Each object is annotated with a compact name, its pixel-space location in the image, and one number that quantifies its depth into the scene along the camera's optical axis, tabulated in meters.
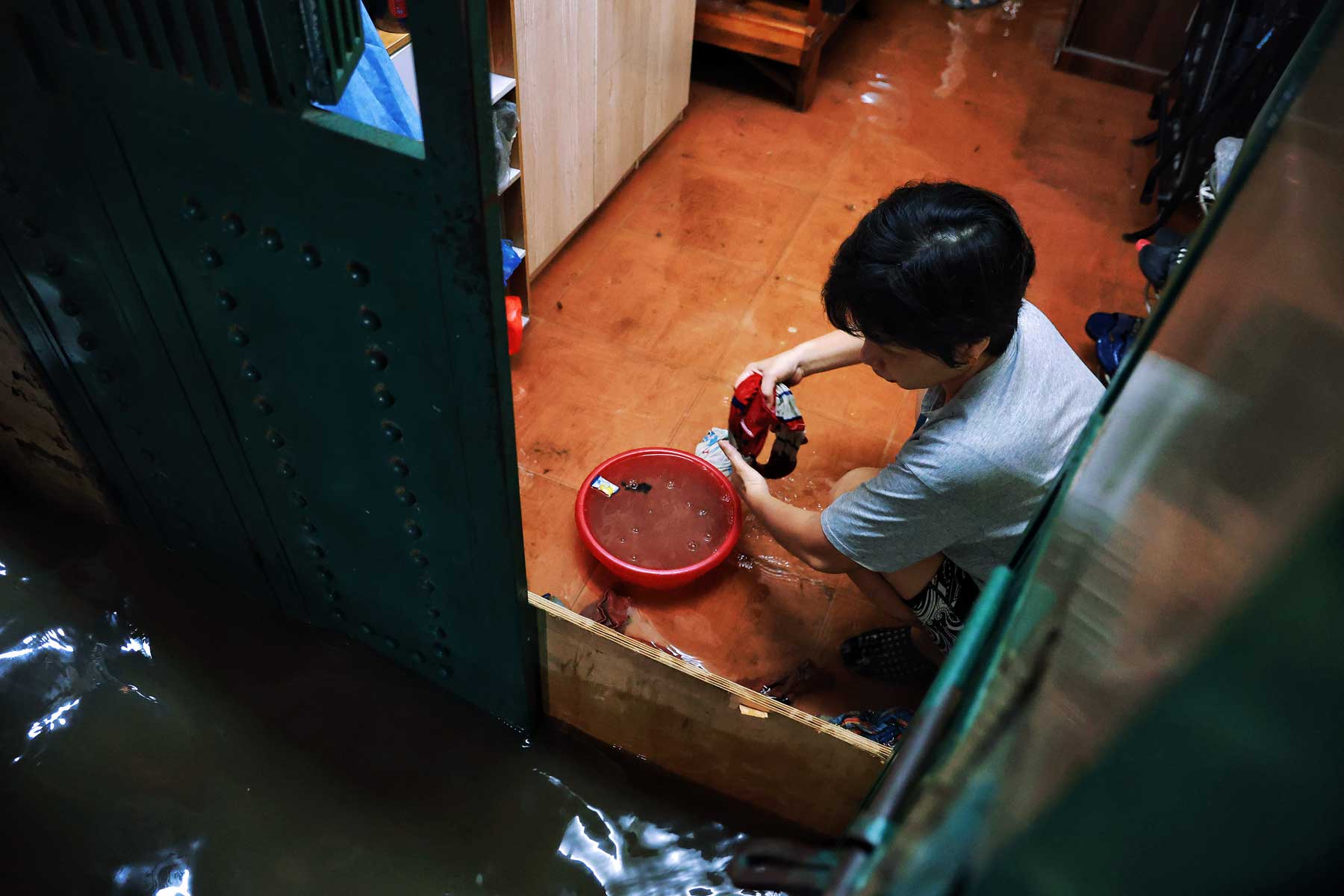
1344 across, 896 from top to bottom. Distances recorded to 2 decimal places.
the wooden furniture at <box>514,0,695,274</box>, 2.38
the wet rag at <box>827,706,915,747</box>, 1.91
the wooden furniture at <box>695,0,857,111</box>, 3.59
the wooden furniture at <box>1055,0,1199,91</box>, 4.02
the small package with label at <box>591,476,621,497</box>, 2.32
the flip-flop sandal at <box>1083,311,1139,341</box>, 2.82
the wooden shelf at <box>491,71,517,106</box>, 2.20
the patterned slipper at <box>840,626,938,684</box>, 2.09
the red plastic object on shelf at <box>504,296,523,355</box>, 2.62
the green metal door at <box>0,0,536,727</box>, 0.98
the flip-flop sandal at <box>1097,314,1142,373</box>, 2.73
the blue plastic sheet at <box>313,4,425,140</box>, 1.61
